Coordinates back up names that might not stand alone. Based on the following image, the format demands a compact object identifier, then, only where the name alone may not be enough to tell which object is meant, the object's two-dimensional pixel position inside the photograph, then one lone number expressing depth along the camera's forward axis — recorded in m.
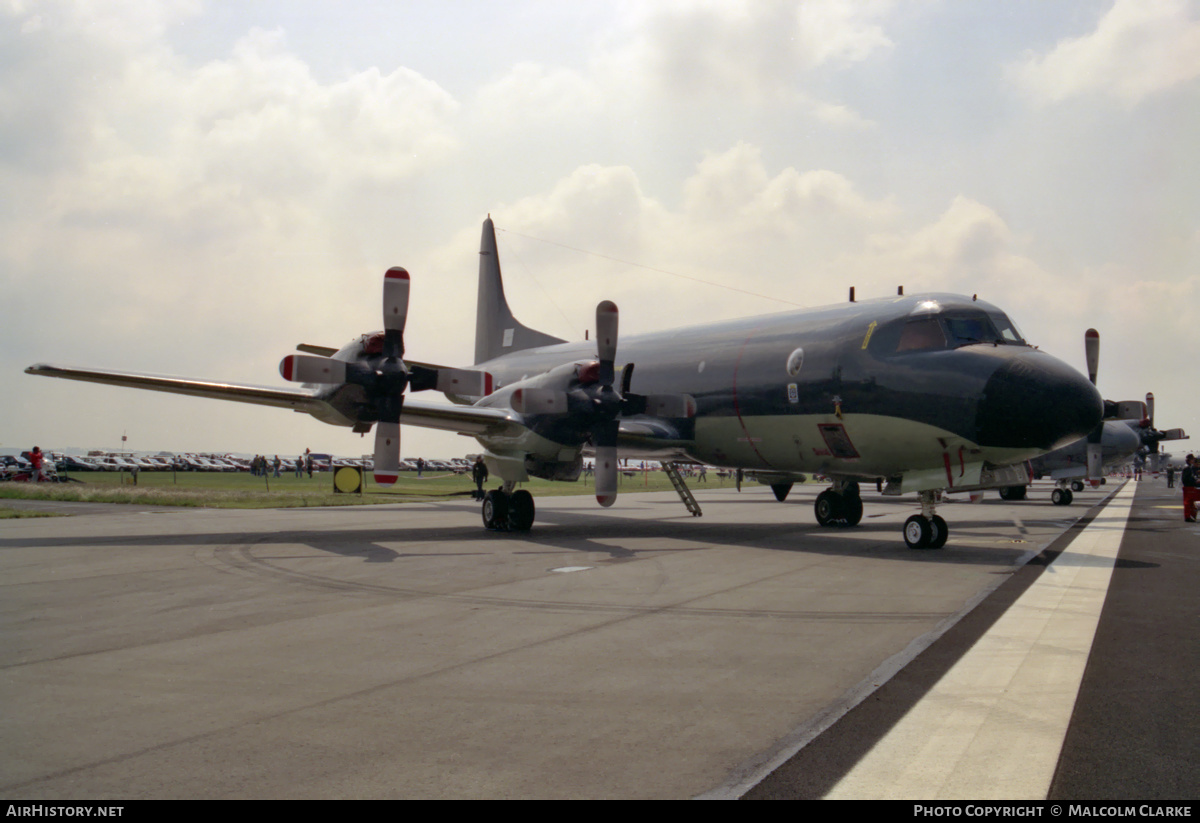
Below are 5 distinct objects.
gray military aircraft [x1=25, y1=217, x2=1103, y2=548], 12.41
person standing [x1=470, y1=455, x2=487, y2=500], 28.05
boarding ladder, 20.28
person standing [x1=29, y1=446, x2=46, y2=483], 33.56
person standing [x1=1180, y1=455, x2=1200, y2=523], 22.78
